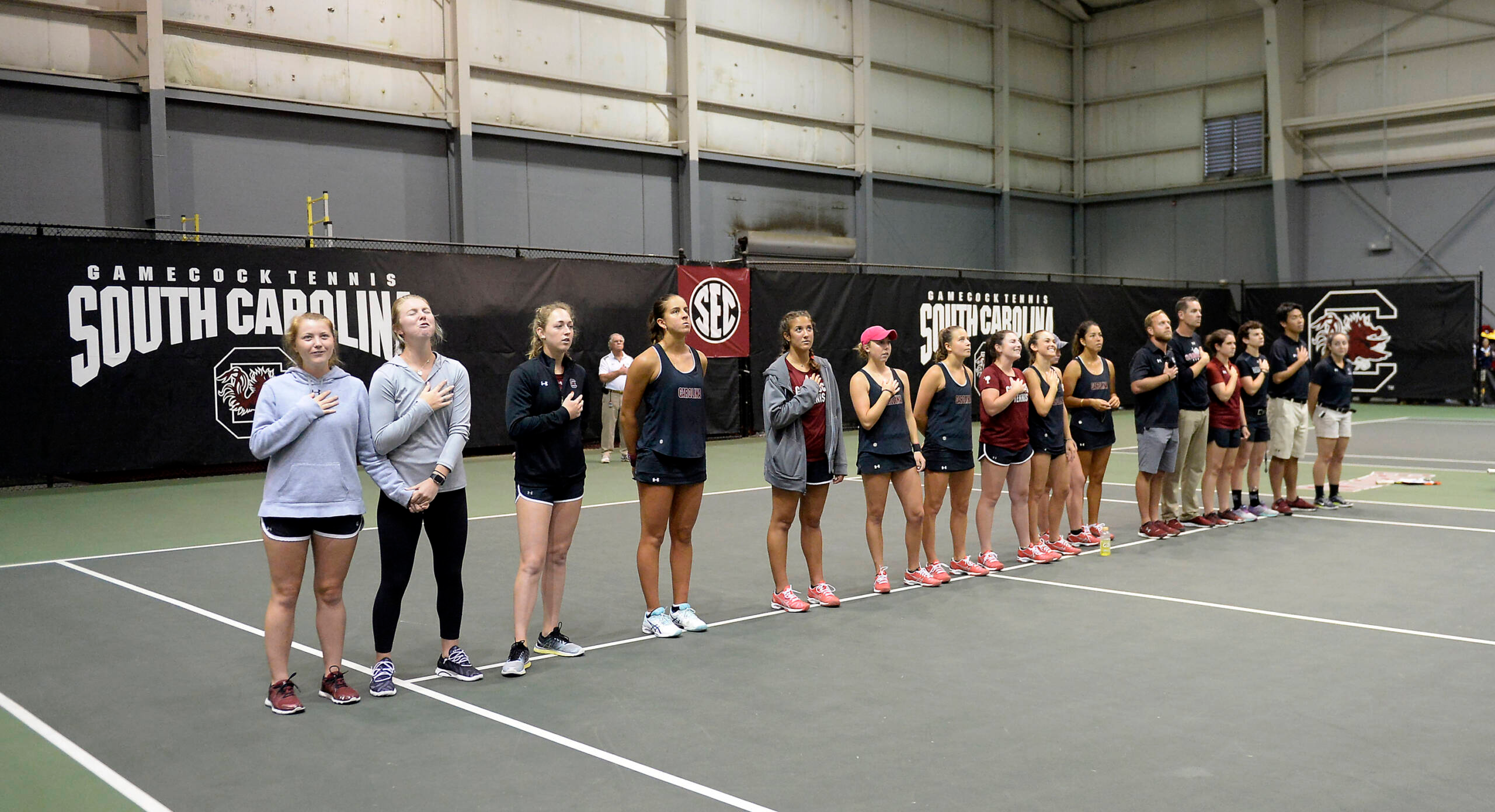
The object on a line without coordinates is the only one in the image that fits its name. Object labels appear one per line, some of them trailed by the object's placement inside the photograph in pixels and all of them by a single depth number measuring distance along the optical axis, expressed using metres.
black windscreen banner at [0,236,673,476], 13.05
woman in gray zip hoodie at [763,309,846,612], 6.84
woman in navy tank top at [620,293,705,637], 6.32
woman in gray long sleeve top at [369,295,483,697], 5.29
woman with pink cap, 7.44
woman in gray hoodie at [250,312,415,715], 5.00
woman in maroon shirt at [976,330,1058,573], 8.29
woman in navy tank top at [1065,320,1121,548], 9.20
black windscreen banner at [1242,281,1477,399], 25.31
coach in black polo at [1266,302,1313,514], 10.81
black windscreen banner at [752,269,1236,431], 19.84
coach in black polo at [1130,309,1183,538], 9.52
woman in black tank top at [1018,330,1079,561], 8.54
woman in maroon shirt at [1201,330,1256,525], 10.12
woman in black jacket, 5.77
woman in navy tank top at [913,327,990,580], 8.05
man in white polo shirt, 15.67
